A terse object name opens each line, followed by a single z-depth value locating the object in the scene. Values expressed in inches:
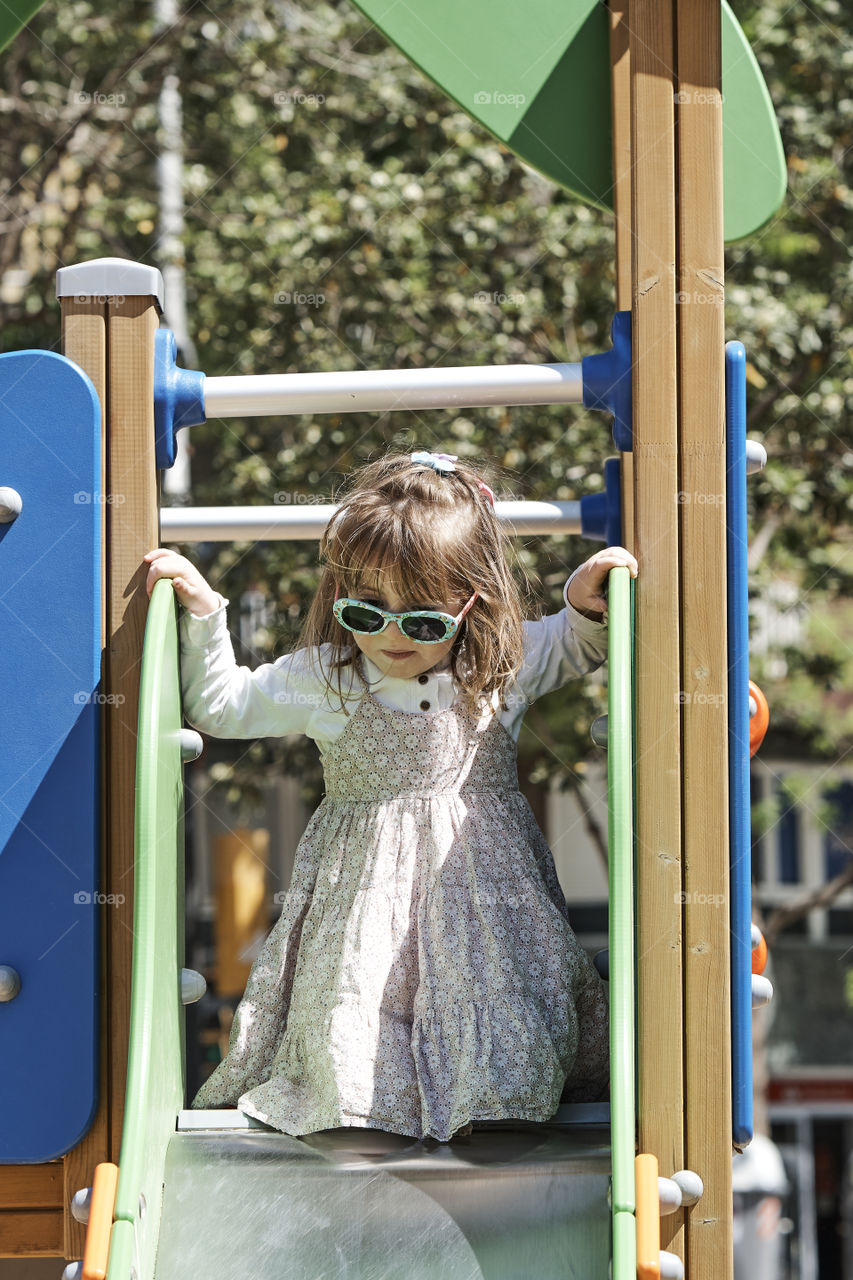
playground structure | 139.6
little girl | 144.9
